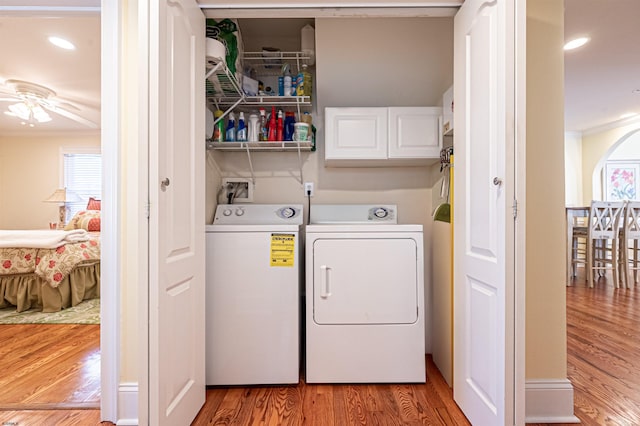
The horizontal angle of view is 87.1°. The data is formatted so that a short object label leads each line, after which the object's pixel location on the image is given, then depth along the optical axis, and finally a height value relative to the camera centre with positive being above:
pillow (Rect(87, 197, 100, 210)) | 4.66 +0.14
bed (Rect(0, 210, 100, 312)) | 3.03 -0.51
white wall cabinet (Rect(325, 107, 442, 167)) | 2.04 +0.49
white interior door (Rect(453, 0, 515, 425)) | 1.12 +0.02
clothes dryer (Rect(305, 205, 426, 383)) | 1.73 -0.47
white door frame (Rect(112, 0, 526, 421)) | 1.45 +0.15
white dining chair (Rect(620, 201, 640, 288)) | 3.92 -0.22
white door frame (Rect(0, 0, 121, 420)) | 1.45 -0.04
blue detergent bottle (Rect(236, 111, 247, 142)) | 2.08 +0.52
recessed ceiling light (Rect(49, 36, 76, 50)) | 2.68 +1.40
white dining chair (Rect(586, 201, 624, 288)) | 3.94 -0.20
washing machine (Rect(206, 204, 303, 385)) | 1.71 -0.47
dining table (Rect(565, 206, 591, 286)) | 4.08 -0.14
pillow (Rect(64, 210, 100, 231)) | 4.00 -0.09
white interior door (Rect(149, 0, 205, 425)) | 1.12 +0.01
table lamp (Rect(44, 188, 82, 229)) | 5.06 +0.24
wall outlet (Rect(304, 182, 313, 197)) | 2.31 +0.18
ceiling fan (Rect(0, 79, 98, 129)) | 3.62 +1.34
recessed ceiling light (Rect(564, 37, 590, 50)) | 2.80 +1.45
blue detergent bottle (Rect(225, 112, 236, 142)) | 2.07 +0.52
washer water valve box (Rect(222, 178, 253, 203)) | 2.27 +0.18
